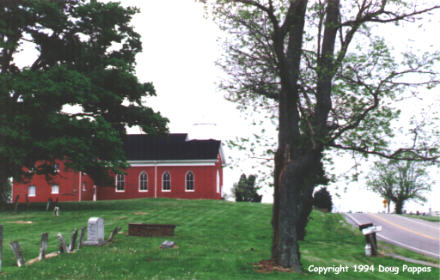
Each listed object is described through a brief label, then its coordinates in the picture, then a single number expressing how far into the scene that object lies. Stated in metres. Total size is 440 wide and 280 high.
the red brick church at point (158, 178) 60.53
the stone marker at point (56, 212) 35.73
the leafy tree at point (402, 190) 89.56
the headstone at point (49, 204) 40.22
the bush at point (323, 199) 71.31
